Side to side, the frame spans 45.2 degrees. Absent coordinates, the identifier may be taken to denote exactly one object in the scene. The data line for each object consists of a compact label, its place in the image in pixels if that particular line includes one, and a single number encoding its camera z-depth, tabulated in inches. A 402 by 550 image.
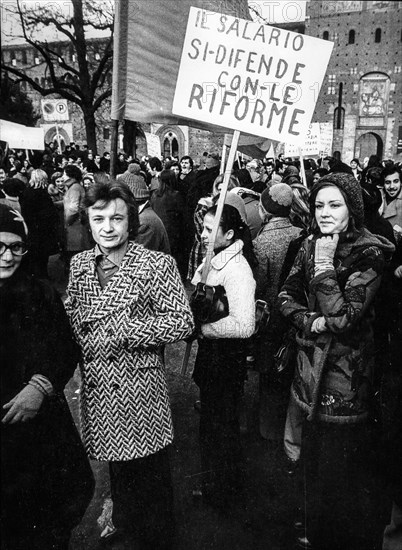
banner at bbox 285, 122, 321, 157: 322.0
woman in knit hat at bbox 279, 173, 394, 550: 82.6
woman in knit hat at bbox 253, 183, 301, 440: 115.8
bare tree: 511.0
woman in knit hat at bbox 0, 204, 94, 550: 71.6
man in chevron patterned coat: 79.7
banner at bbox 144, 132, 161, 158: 438.0
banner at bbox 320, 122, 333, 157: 359.3
